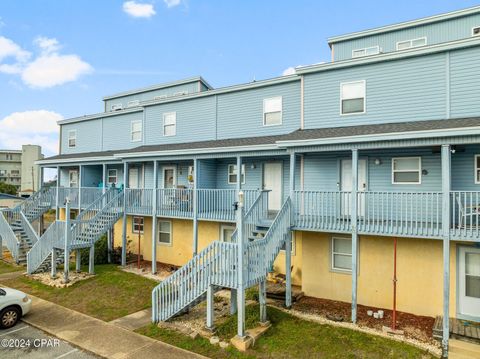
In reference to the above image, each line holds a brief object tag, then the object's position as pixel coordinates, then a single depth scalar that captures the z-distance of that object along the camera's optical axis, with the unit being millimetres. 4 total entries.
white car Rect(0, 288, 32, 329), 9805
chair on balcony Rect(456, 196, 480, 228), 8688
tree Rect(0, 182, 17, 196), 60194
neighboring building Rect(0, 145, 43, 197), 78688
